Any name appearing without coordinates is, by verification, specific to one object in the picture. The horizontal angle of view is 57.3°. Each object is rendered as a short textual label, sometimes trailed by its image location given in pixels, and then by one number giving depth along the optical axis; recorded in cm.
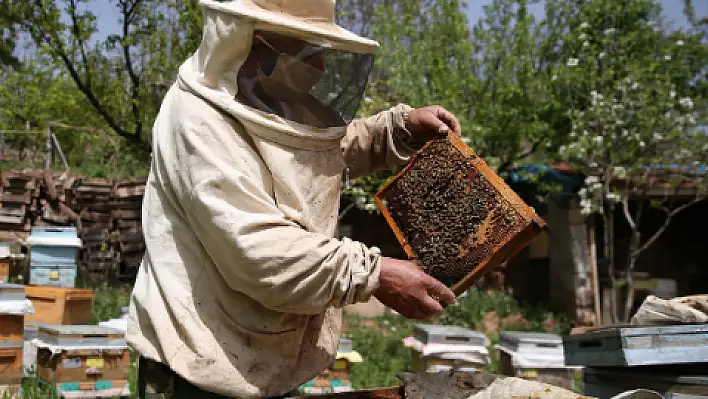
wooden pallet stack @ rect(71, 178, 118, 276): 1130
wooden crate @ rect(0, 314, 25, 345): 482
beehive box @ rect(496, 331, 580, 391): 592
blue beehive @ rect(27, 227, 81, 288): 716
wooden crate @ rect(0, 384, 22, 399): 468
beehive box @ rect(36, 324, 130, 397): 488
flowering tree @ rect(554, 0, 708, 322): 929
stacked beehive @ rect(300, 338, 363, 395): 562
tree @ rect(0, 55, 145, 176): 1714
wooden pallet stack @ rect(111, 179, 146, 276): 1155
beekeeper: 177
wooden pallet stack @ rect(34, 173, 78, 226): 1127
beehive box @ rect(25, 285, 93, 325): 598
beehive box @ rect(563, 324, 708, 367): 249
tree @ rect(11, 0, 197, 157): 930
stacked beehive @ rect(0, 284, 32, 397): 478
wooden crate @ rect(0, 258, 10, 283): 612
